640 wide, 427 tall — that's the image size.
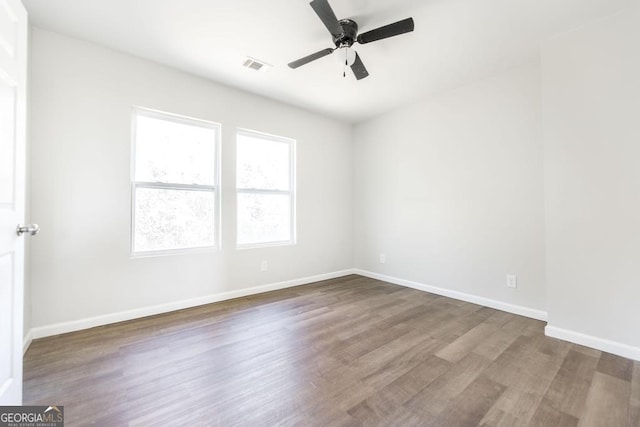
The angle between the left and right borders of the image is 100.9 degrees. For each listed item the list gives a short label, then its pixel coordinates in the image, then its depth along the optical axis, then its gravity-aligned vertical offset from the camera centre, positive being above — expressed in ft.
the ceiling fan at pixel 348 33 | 5.76 +4.43
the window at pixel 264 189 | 11.55 +1.28
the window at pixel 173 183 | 9.08 +1.26
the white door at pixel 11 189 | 3.81 +0.44
